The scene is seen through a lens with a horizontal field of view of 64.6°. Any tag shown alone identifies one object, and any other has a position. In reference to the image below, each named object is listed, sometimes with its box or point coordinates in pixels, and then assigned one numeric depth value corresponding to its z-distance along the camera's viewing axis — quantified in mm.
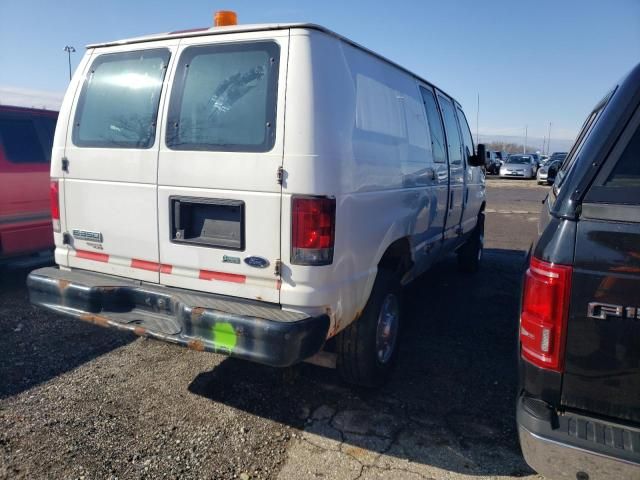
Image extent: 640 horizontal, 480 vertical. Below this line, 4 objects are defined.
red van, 5727
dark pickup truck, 1958
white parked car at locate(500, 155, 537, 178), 32000
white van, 2852
